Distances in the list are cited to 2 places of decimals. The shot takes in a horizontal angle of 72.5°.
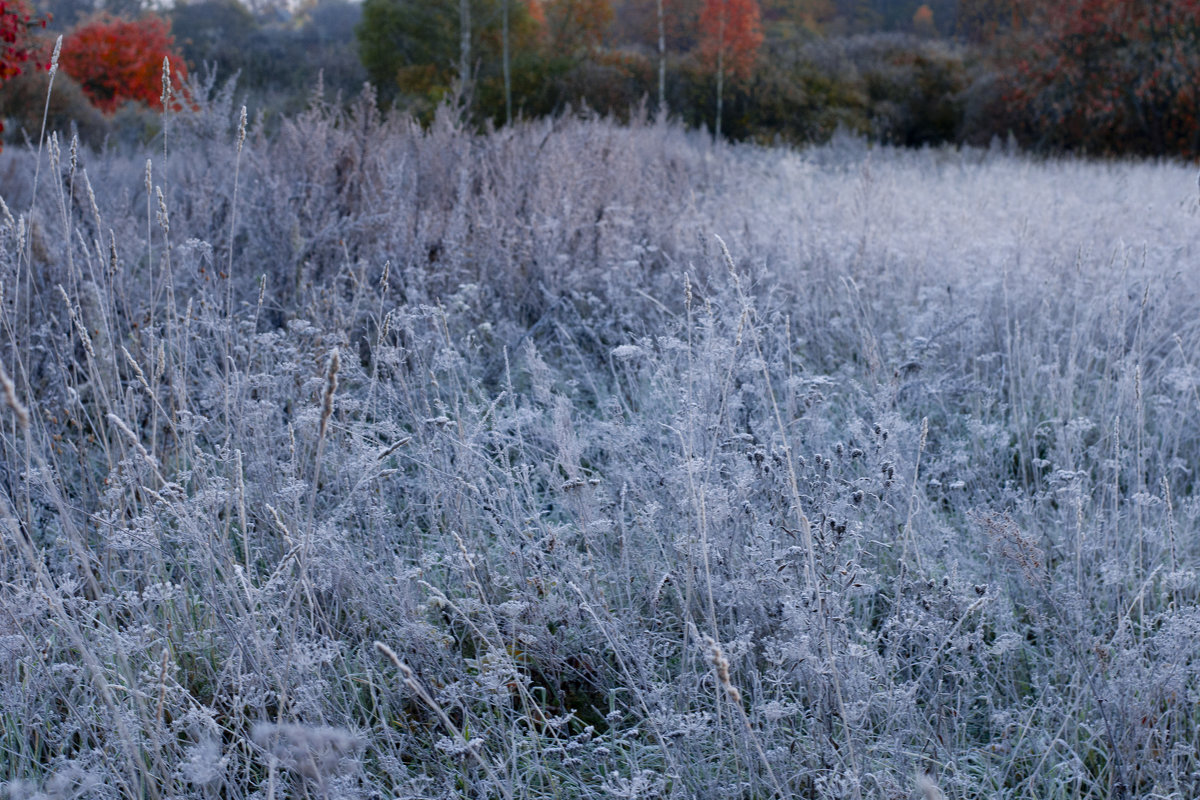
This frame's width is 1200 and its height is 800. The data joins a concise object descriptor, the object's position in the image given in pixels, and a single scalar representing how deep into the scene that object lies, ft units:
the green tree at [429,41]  59.36
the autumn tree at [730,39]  53.67
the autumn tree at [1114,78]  41.73
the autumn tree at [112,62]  61.98
